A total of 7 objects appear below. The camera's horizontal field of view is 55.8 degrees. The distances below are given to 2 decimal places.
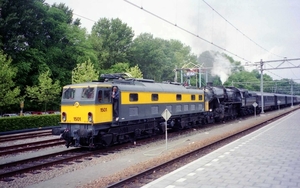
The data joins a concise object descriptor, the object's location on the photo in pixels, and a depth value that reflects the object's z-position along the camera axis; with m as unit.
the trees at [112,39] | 57.34
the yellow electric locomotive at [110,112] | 14.14
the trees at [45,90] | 33.81
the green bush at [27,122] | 22.86
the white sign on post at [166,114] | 15.16
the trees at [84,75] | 36.72
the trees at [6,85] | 25.43
